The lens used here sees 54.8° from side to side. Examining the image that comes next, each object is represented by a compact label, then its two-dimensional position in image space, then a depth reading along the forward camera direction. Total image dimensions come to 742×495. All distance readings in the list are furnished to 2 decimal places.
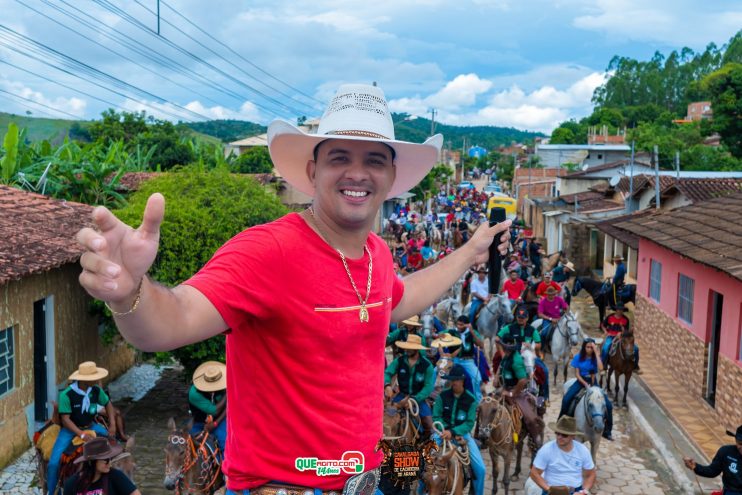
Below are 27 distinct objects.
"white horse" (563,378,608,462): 9.91
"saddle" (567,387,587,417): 10.41
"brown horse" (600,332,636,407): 13.50
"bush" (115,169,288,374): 11.40
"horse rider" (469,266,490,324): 16.48
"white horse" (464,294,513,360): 15.74
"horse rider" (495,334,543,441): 10.16
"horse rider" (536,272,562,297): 16.77
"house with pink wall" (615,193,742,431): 11.88
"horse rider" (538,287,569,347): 15.95
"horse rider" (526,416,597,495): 7.97
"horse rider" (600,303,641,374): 14.34
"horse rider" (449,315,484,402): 11.08
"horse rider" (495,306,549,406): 12.26
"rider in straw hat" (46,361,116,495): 7.65
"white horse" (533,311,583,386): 14.91
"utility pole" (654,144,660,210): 20.97
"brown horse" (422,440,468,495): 7.71
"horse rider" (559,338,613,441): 11.37
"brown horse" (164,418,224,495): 7.70
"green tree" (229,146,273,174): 38.94
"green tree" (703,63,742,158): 34.53
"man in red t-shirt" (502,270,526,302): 17.98
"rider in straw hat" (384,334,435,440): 9.41
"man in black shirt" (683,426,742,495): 7.53
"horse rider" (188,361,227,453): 8.04
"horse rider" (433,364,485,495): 8.79
